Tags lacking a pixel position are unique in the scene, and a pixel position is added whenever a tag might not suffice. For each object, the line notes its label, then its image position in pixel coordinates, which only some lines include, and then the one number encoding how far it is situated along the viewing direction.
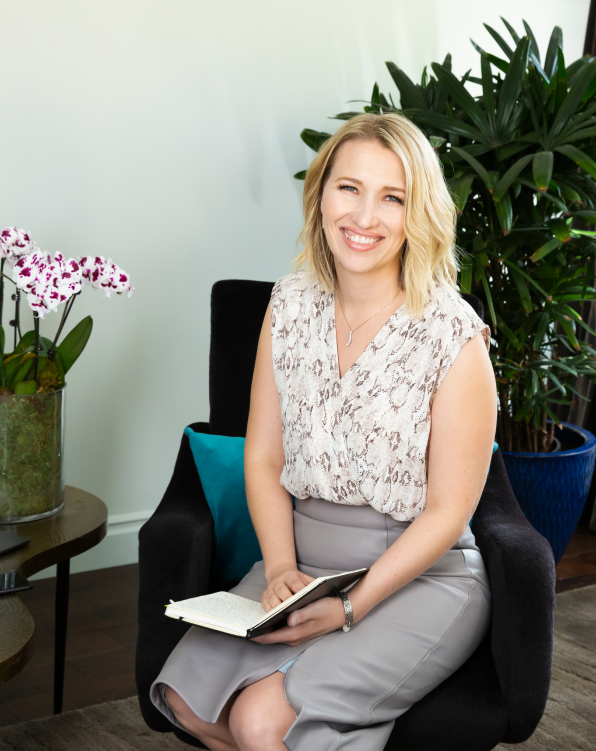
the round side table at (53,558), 1.09
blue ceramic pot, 2.44
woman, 1.17
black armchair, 1.19
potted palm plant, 2.14
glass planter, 1.46
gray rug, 1.66
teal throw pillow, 1.55
